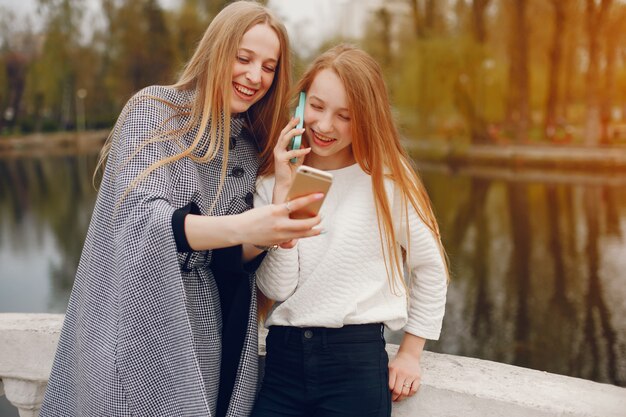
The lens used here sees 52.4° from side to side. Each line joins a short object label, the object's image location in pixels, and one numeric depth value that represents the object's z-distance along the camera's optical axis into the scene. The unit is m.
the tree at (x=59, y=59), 30.62
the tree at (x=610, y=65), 18.95
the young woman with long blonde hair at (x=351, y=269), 1.31
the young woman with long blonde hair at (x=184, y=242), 1.16
